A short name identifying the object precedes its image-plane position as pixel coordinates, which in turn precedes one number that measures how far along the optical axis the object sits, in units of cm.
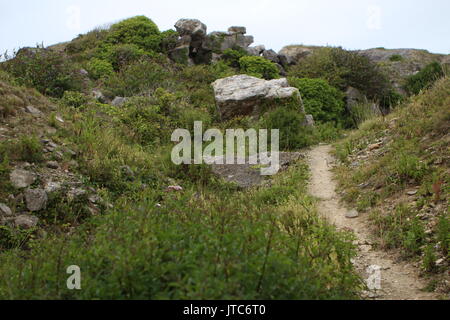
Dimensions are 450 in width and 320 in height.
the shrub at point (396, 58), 2967
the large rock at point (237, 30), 2500
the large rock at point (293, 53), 2501
